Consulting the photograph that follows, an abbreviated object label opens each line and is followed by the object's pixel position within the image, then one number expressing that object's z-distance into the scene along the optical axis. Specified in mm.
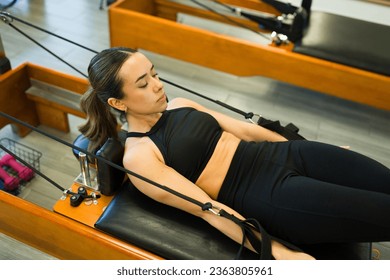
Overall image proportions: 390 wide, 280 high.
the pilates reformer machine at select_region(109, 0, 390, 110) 2619
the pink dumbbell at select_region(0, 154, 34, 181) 2188
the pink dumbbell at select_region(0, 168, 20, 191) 2098
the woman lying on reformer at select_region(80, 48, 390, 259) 1409
